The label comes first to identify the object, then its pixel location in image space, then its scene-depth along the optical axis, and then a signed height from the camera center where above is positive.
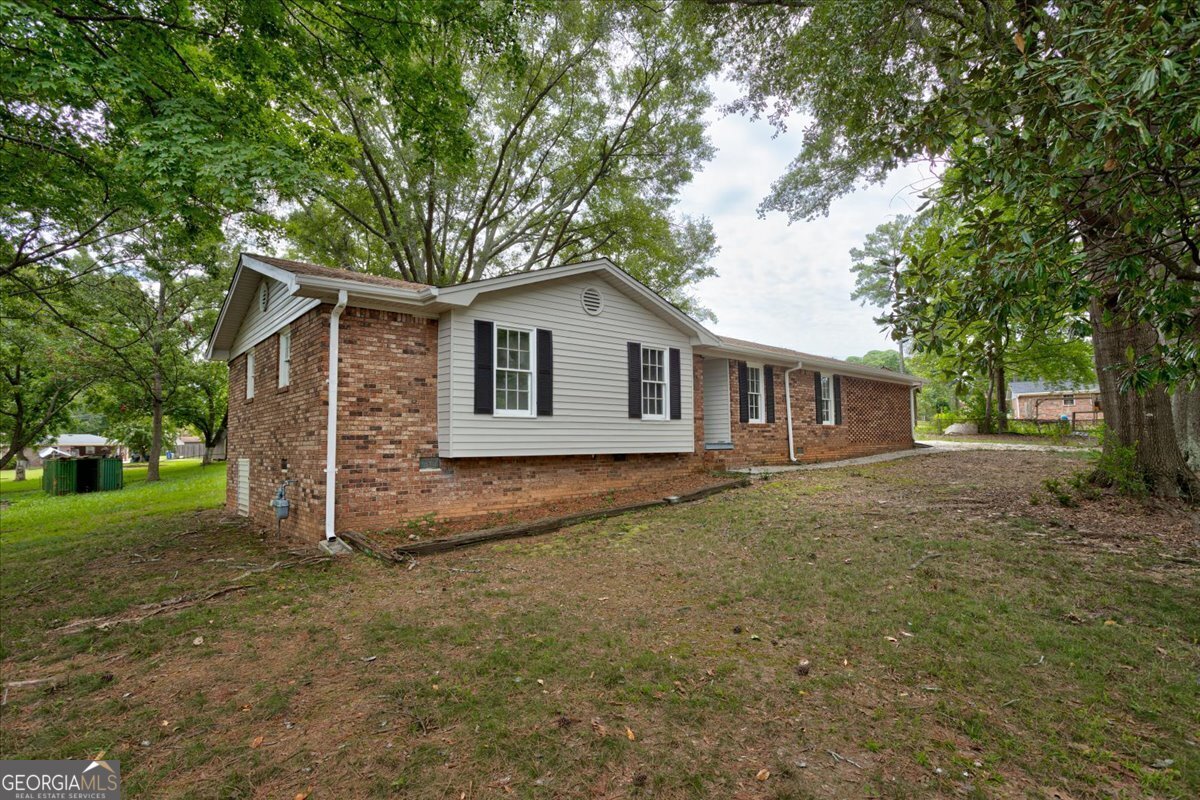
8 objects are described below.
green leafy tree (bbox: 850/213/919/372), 31.38 +11.40
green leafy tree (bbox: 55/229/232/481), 15.94 +3.98
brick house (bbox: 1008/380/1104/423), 38.20 +1.89
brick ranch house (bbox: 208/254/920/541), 7.02 +0.66
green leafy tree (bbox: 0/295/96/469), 15.00 +2.16
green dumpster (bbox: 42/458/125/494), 17.56 -1.36
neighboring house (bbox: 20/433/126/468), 40.75 -0.83
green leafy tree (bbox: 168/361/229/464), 23.30 +1.70
